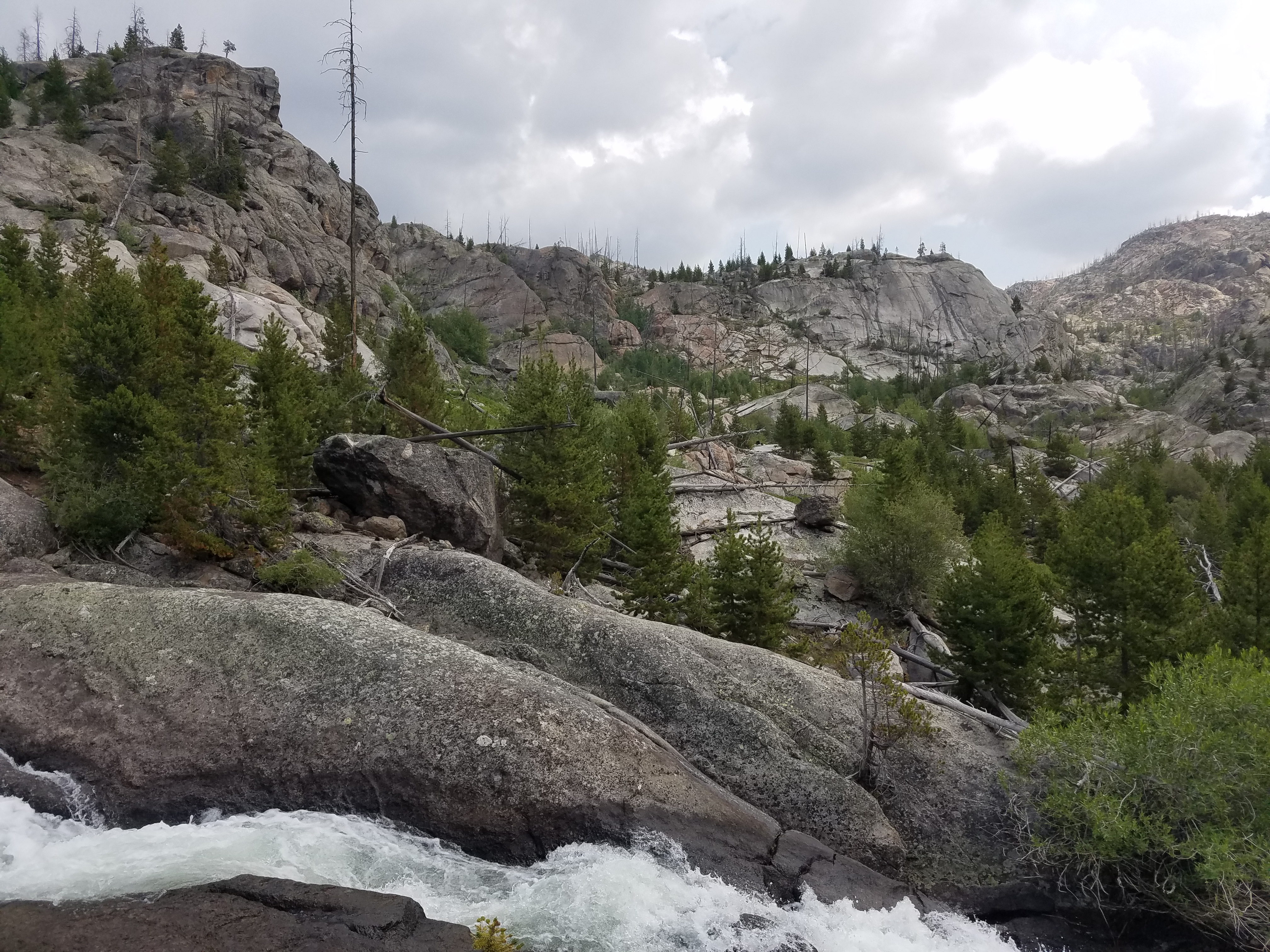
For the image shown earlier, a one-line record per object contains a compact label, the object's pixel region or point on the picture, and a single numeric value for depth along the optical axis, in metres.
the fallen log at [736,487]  49.12
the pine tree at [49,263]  41.44
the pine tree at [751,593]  27.45
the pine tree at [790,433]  85.12
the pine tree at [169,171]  77.94
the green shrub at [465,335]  119.31
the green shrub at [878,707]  15.17
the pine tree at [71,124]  79.44
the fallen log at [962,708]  17.05
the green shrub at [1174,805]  11.64
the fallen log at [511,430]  29.50
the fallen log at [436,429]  29.53
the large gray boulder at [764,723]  14.04
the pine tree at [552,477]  28.94
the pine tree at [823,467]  66.62
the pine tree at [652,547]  28.38
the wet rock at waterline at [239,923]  8.03
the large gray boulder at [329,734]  11.82
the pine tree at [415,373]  33.09
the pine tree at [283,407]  26.09
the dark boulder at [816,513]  49.28
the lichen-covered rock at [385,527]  24.38
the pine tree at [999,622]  26.33
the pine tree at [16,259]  38.62
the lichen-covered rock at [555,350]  131.25
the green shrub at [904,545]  40.56
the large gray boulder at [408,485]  25.52
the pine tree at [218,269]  67.00
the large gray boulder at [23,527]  17.53
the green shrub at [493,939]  9.08
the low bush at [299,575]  17.94
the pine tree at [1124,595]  27.83
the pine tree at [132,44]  111.19
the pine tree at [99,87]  90.06
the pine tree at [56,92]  83.62
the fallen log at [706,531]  44.16
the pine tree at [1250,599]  29.38
